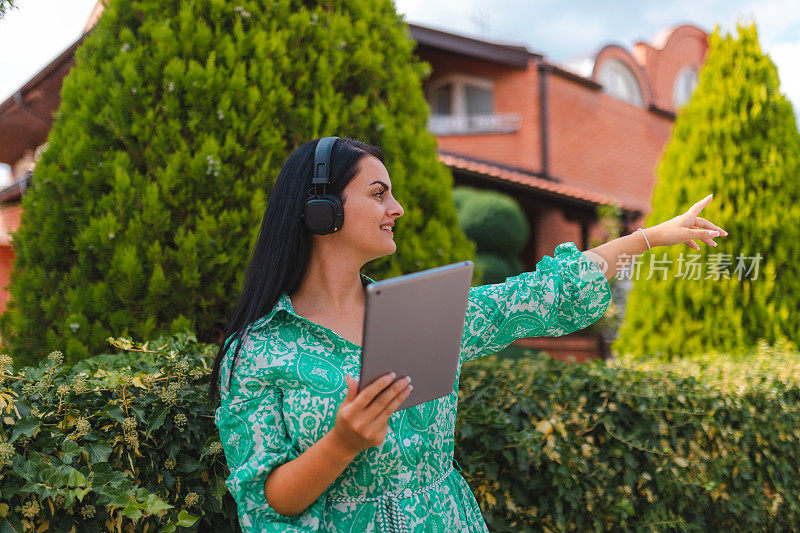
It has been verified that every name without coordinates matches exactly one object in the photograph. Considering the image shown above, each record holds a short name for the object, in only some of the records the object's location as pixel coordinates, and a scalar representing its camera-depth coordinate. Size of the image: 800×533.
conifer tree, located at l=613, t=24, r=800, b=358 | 5.84
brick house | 12.13
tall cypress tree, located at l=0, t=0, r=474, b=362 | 2.86
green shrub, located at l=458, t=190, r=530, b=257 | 10.18
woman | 1.44
